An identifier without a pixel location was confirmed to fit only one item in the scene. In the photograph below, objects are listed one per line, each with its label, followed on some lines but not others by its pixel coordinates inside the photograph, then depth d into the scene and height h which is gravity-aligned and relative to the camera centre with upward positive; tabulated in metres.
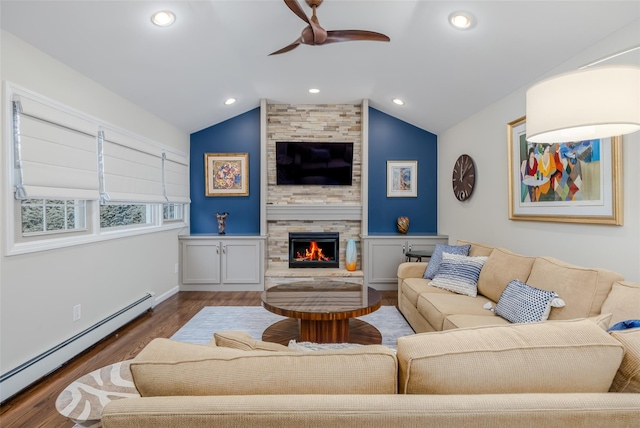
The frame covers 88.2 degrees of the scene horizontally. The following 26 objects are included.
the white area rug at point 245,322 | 3.13 -1.15
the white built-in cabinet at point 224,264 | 4.78 -0.73
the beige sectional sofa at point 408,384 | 0.81 -0.46
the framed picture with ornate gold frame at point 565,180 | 2.16 +0.24
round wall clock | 4.08 +0.44
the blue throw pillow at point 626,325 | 1.24 -0.43
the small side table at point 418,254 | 4.32 -0.56
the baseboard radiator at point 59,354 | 2.09 -1.04
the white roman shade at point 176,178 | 4.32 +0.51
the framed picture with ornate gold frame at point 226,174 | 5.18 +0.62
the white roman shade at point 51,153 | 2.18 +0.46
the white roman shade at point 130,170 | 3.10 +0.47
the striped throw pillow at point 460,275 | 2.95 -0.59
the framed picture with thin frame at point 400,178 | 5.25 +0.54
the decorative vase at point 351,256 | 4.87 -0.64
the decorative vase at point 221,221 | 5.03 -0.12
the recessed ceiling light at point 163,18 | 2.50 +1.51
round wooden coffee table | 2.43 -0.75
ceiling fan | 2.44 +1.36
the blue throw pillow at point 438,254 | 3.43 -0.45
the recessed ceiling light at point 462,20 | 2.49 +1.48
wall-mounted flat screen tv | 5.12 +0.81
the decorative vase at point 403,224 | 5.04 -0.18
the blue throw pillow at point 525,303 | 2.05 -0.60
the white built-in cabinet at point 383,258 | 4.86 -0.68
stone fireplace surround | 5.18 +0.60
